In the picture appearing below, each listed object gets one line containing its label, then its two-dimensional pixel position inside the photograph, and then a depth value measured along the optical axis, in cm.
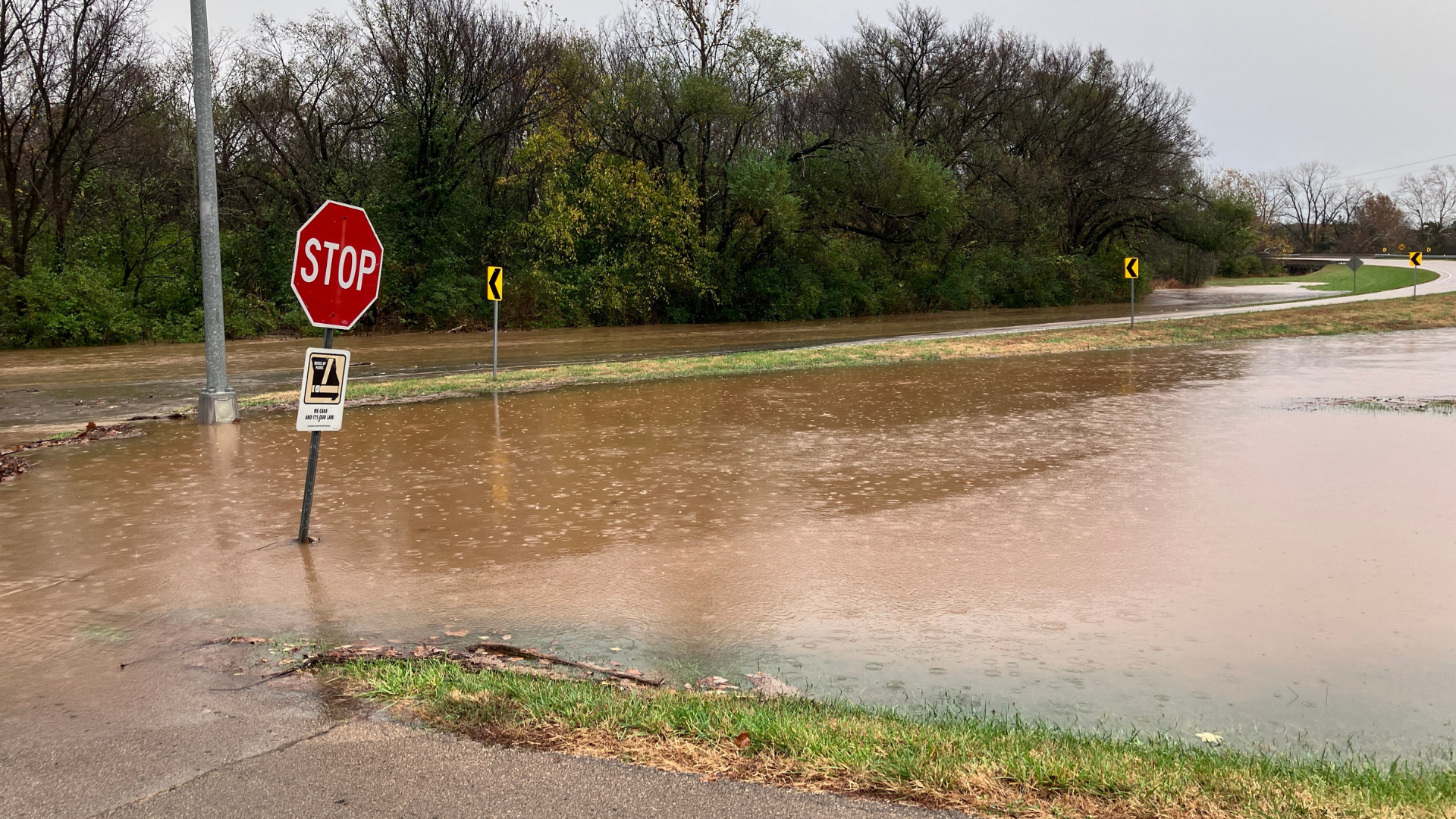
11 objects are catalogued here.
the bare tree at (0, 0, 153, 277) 3064
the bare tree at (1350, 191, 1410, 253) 13212
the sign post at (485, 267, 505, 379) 2006
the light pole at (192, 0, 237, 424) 1422
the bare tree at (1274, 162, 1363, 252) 15238
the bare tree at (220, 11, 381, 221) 3750
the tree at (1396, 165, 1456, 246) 12825
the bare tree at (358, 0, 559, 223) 3694
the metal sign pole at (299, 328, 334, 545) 785
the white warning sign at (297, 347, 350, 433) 760
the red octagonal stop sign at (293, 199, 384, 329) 734
